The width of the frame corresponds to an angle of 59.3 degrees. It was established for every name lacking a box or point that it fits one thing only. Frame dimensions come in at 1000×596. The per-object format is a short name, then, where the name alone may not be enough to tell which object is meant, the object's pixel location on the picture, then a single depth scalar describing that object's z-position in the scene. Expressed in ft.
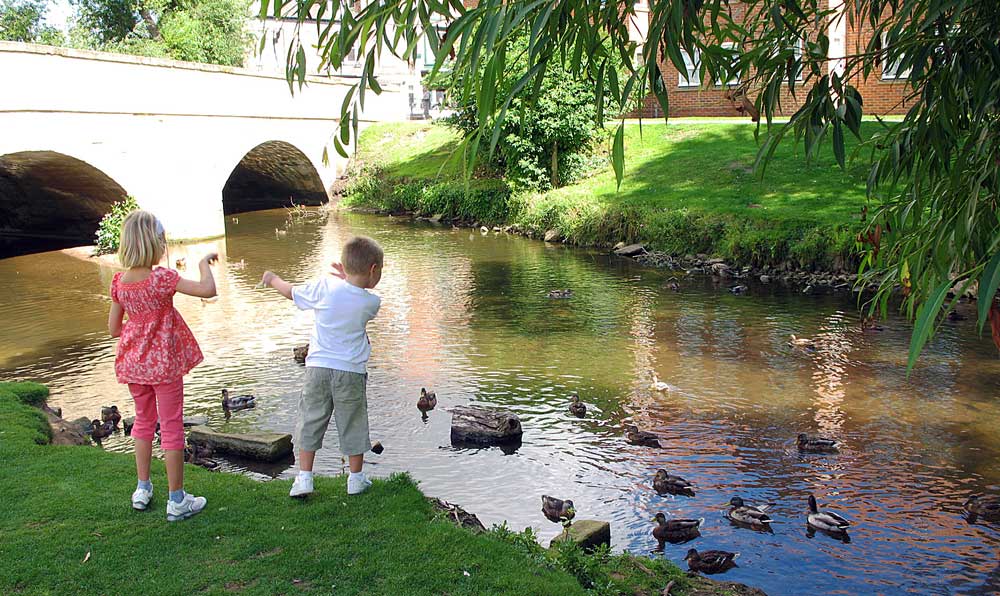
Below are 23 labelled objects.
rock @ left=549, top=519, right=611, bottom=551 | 21.77
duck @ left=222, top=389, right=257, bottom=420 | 35.17
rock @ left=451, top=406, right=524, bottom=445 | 31.63
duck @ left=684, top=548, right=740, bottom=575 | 22.40
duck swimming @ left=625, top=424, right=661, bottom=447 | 31.54
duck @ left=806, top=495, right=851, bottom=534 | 24.39
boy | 18.88
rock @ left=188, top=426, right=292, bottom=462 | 29.91
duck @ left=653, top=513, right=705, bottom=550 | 24.26
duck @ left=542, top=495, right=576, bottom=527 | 25.09
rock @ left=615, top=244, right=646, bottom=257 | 70.64
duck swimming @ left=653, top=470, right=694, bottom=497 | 27.35
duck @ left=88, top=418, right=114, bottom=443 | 31.53
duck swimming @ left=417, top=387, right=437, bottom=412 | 34.91
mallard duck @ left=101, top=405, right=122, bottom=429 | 33.04
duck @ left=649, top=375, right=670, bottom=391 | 38.01
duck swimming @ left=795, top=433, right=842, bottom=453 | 30.63
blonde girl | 18.02
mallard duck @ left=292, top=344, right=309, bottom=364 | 41.91
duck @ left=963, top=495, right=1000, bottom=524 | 25.09
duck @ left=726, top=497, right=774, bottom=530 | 24.89
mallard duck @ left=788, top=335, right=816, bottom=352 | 43.96
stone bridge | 67.21
